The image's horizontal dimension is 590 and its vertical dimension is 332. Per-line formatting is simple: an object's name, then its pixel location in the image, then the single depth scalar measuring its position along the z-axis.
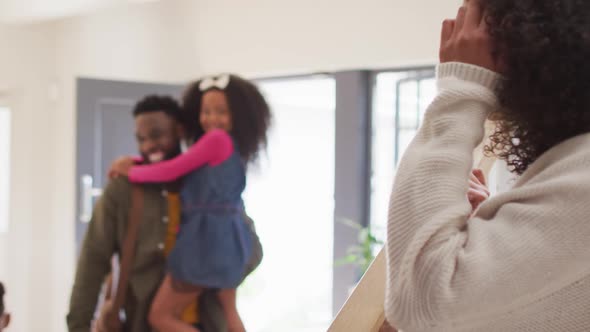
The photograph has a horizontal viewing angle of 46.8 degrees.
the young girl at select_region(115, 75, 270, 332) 1.88
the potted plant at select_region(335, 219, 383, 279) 3.23
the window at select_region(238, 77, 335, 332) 4.91
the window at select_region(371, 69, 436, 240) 3.40
